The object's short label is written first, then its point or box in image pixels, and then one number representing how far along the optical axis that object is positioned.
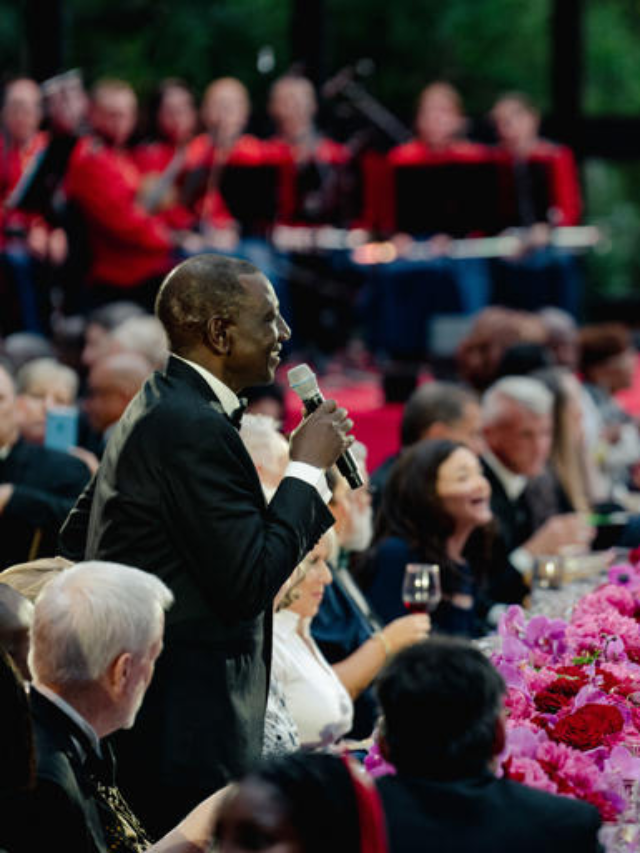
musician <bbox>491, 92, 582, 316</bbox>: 23.02
